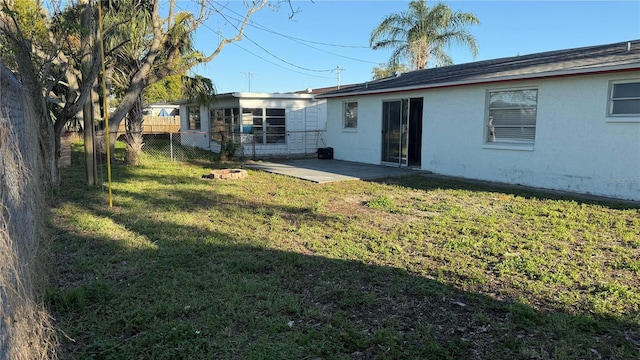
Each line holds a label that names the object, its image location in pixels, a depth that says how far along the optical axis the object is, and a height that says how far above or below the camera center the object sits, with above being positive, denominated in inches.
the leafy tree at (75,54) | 298.5 +76.8
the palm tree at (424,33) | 949.2 +229.2
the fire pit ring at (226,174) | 456.8 -41.1
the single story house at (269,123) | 756.6 +24.4
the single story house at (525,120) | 344.8 +16.7
